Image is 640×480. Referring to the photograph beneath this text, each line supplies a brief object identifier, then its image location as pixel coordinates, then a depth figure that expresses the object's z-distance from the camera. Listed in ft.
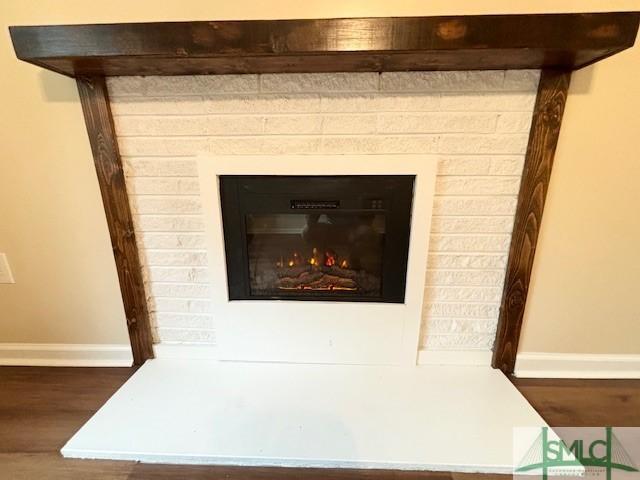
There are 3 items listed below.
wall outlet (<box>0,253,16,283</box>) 4.43
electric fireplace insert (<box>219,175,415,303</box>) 4.01
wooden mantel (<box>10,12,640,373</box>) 2.79
